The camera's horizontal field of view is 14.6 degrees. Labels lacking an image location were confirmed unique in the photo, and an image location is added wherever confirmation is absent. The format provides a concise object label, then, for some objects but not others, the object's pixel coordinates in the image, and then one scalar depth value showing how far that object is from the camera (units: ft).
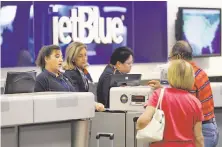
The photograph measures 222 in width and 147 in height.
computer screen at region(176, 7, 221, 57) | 46.20
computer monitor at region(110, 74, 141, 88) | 26.24
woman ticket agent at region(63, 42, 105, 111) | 25.02
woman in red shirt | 18.45
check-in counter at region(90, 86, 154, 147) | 21.48
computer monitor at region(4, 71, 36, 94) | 25.86
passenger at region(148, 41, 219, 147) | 21.20
